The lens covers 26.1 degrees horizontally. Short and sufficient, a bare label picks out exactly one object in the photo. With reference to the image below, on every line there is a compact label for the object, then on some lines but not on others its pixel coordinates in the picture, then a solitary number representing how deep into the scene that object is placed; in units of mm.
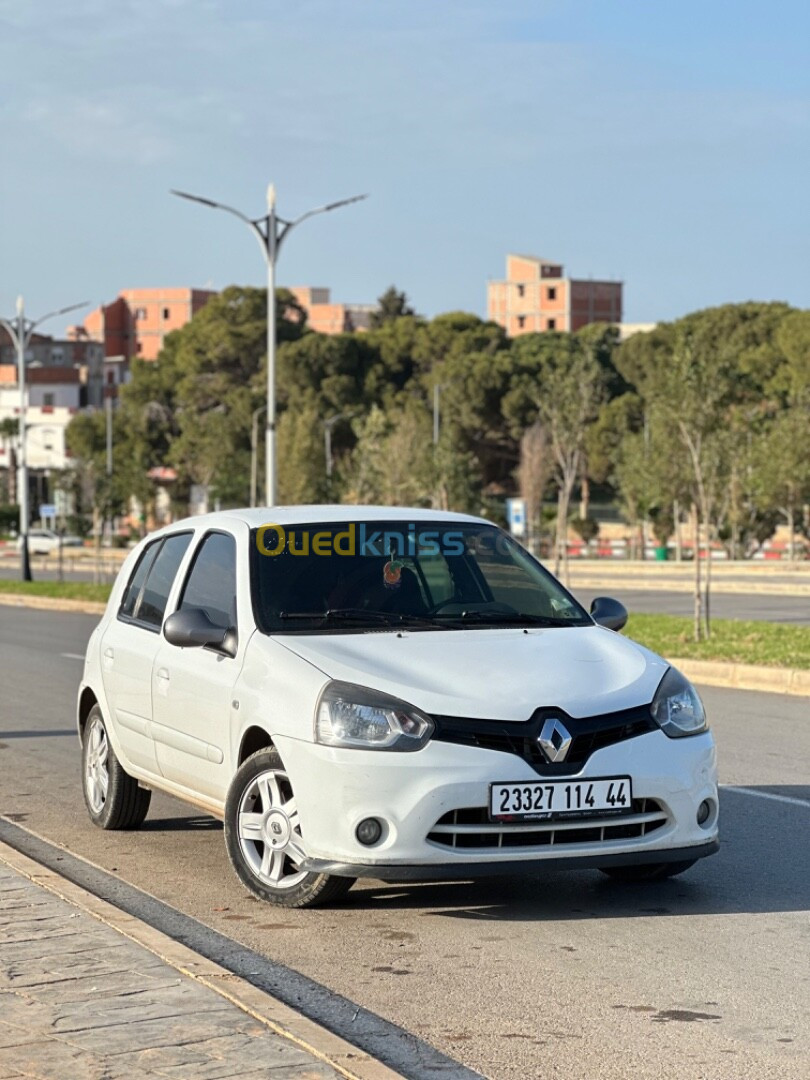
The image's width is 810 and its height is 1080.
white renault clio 6223
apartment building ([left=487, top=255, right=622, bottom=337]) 160875
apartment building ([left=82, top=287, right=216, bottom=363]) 156500
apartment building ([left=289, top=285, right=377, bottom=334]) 164000
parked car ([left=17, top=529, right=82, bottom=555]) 83875
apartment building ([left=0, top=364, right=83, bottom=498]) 127062
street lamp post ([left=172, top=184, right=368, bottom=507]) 31703
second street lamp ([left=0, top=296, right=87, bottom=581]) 44606
